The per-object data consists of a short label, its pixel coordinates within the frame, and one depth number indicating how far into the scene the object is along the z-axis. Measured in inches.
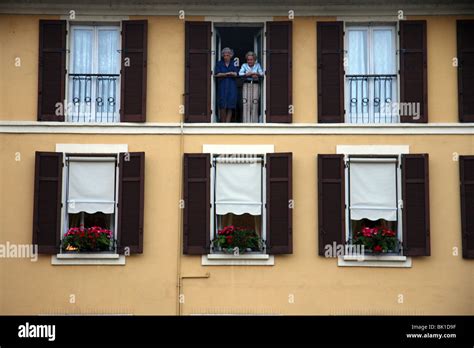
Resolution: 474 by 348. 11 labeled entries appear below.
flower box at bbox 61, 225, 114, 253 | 604.4
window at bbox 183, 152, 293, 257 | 608.4
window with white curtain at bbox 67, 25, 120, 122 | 629.0
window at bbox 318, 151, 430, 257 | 606.2
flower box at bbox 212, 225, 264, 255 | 605.3
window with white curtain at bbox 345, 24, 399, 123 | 628.1
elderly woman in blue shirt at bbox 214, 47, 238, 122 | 631.2
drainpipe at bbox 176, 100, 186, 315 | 608.7
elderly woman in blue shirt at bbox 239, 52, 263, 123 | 633.6
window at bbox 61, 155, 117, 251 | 615.8
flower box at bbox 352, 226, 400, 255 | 603.2
